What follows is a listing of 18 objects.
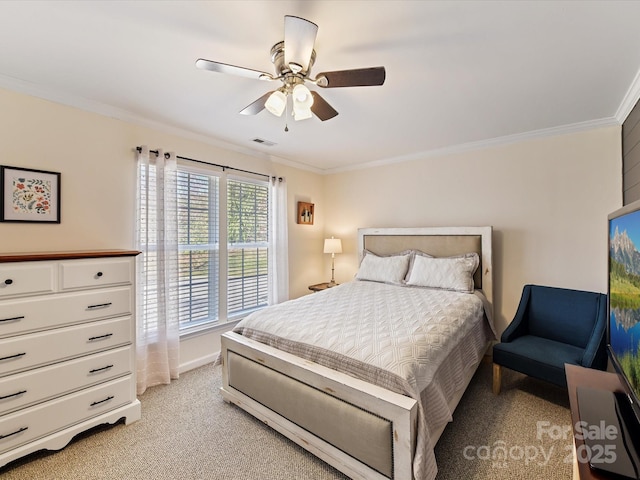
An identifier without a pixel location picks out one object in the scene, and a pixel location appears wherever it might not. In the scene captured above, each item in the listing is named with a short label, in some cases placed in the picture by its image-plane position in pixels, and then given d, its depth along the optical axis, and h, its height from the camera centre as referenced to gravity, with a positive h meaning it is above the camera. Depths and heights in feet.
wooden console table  3.72 -2.21
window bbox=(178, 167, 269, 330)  9.79 -0.28
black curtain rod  8.70 +2.71
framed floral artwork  6.44 +1.05
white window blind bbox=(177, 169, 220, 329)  9.68 -0.29
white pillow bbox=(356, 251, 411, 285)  11.15 -1.22
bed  4.63 -2.60
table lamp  13.82 -0.37
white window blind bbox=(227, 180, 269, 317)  11.13 -0.27
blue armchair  6.76 -2.71
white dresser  5.48 -2.29
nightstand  13.46 -2.31
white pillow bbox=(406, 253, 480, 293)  9.69 -1.22
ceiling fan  4.23 +2.90
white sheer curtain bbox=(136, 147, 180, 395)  8.40 -0.98
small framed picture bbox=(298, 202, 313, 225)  13.75 +1.25
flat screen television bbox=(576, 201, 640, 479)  2.97 -1.68
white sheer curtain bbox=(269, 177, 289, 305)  12.32 -0.19
